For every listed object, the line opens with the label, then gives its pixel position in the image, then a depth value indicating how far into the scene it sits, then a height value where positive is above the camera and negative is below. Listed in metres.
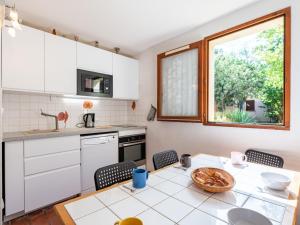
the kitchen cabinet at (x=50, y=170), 1.81 -0.68
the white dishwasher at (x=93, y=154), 2.23 -0.60
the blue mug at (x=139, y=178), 1.00 -0.39
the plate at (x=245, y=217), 0.68 -0.44
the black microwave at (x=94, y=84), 2.43 +0.42
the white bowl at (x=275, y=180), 0.97 -0.42
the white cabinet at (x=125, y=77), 2.89 +0.62
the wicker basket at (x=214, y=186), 0.92 -0.42
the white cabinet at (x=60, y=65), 2.12 +0.61
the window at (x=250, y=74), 1.71 +0.45
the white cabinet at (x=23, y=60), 1.82 +0.58
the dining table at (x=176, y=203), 0.72 -0.46
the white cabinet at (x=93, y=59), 2.42 +0.80
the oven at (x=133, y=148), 2.68 -0.62
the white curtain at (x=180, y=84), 2.38 +0.41
